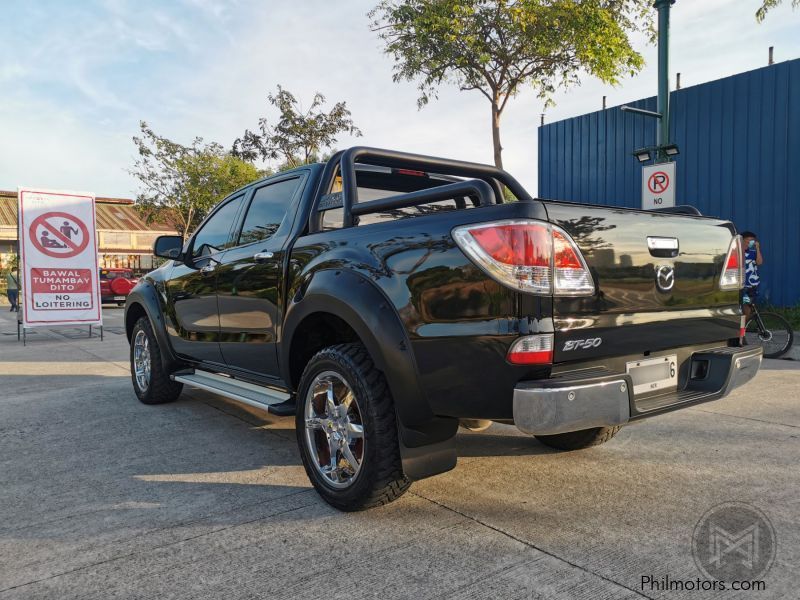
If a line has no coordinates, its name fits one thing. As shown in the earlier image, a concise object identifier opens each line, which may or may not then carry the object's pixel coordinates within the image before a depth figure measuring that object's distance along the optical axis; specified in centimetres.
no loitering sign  1091
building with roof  3991
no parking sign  869
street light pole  880
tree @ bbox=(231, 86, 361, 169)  2505
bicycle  755
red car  2198
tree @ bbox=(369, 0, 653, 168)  1380
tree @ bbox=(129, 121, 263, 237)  2941
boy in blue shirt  833
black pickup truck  235
